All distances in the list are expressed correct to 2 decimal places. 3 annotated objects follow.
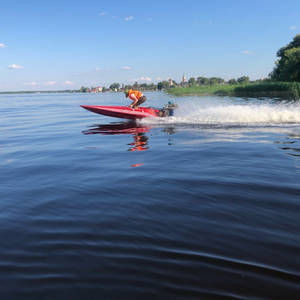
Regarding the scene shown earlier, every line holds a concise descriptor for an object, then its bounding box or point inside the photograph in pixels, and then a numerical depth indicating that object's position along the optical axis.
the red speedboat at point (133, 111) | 17.42
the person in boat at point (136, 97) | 17.30
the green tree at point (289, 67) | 60.25
